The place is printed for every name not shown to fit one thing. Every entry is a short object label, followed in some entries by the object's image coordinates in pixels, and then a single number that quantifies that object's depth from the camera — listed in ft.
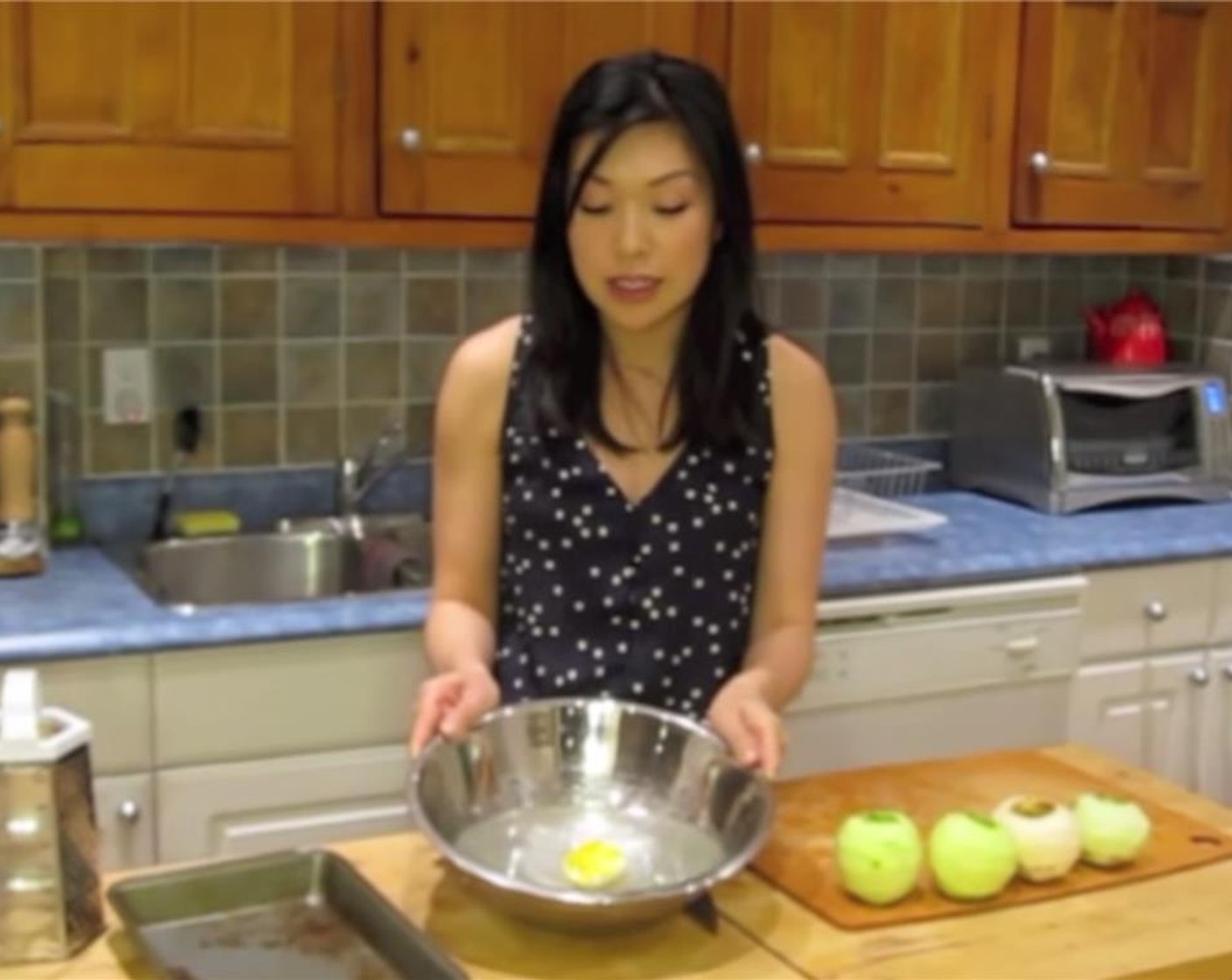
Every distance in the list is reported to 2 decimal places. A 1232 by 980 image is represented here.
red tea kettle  11.43
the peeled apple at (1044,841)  5.03
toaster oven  10.56
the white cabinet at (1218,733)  10.29
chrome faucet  9.75
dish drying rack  9.66
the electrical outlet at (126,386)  9.29
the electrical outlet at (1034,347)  11.78
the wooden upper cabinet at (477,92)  8.60
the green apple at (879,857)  4.88
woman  6.16
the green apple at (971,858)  4.90
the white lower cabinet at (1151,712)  9.89
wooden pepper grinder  8.49
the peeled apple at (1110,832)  5.17
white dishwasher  9.05
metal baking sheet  4.46
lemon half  4.73
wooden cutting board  4.96
